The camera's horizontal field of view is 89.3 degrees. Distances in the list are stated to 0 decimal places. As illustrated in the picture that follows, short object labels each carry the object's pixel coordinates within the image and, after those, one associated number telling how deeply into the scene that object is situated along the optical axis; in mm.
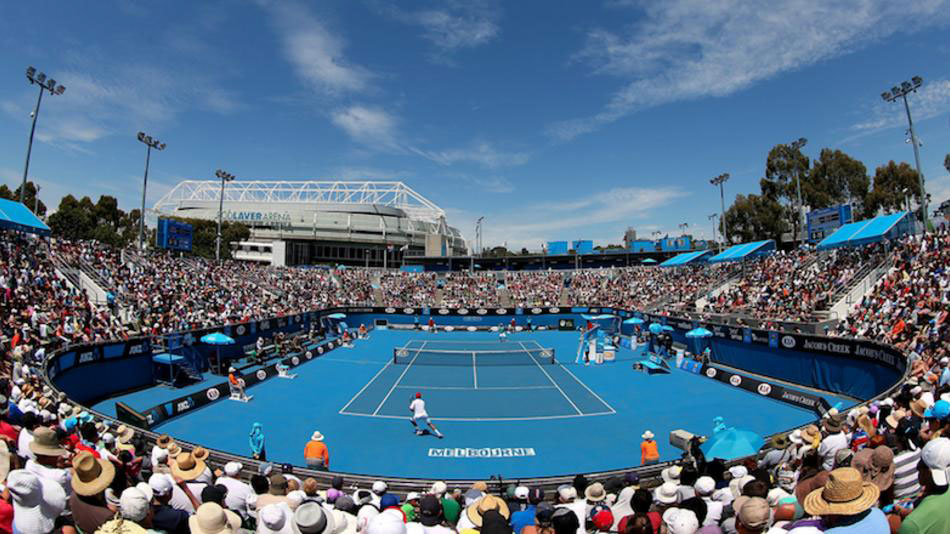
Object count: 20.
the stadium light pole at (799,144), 41156
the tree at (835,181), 65438
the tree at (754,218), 69312
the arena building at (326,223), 106000
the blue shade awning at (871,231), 28484
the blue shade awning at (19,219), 24141
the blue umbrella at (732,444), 9750
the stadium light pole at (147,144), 37319
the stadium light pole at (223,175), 50841
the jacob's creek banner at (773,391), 16992
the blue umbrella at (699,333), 28219
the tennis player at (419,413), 15938
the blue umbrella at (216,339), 23766
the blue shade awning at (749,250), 41125
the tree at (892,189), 64312
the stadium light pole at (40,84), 29156
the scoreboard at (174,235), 42562
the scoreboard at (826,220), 48219
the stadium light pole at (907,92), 28992
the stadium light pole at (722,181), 52656
